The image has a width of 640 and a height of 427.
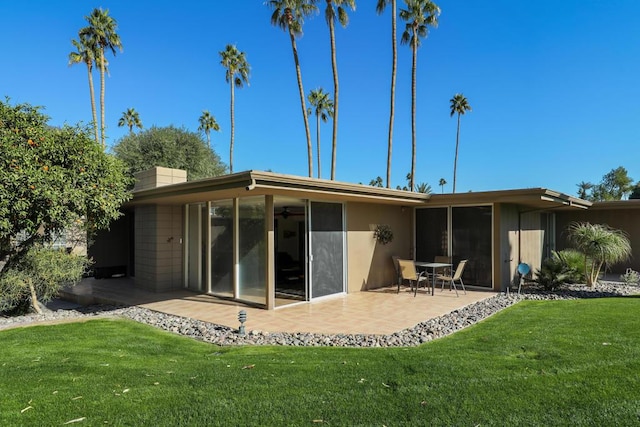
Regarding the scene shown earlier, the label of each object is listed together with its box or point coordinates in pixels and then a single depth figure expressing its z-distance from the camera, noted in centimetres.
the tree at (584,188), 4878
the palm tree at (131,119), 2869
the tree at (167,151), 2152
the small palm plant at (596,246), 957
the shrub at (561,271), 968
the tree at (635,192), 3803
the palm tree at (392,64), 1795
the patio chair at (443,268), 1006
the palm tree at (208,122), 3056
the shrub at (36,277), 709
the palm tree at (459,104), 3375
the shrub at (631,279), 1077
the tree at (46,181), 586
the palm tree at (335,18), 1738
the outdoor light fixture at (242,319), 566
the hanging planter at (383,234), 1022
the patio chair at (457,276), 914
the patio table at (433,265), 906
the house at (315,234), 785
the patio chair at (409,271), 914
